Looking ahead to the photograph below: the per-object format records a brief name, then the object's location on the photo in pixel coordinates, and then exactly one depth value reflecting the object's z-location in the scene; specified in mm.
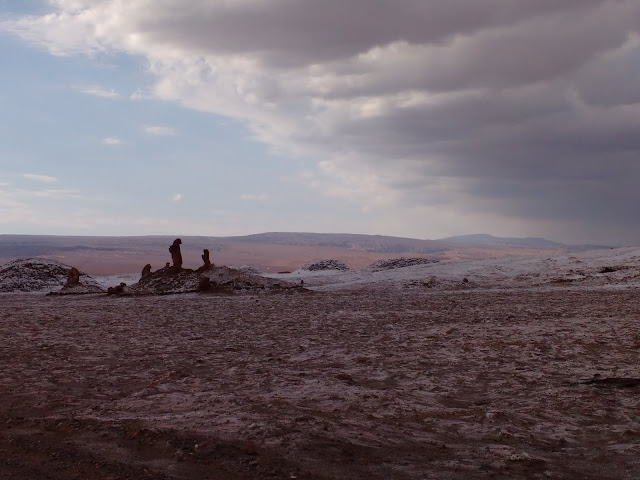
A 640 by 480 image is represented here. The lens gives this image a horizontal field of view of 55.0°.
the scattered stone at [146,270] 24375
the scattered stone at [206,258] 22622
